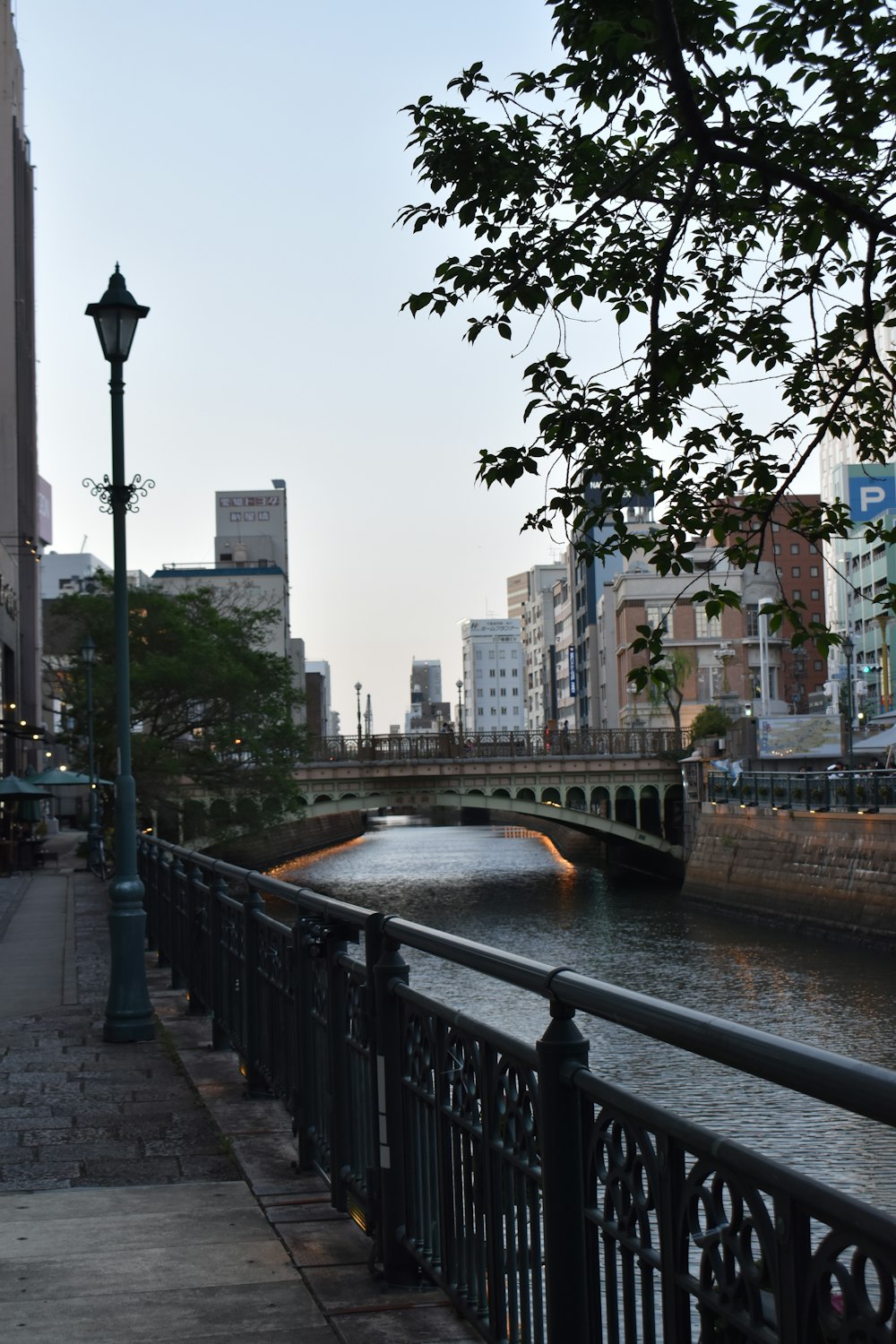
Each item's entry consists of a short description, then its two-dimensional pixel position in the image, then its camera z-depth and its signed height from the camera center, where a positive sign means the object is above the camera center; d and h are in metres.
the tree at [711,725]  74.62 +0.75
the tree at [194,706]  50.19 +1.50
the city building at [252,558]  121.81 +16.34
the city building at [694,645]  99.06 +6.15
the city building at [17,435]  61.03 +13.95
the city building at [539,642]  152.00 +10.38
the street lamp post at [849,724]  46.16 +0.44
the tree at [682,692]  70.04 +2.97
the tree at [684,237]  8.65 +2.98
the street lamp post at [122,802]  10.35 -0.37
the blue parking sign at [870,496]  68.00 +10.64
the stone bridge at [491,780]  60.56 -1.31
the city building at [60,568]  133.35 +15.74
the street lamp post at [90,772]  39.66 -0.50
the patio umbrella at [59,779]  42.50 -0.67
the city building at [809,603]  113.25 +11.85
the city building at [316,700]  153.81 +5.27
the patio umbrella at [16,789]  36.66 -0.82
